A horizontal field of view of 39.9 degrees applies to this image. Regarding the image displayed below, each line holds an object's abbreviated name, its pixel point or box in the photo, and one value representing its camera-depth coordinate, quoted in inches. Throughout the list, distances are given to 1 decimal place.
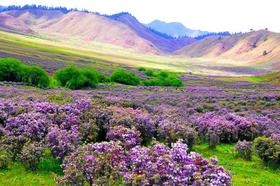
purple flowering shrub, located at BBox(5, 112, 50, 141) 720.3
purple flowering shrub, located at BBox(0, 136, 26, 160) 685.0
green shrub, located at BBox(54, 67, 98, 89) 3061.0
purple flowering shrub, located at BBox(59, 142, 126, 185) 462.6
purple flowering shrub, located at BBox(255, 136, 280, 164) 800.3
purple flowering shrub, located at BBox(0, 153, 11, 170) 650.8
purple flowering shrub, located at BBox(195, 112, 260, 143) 1043.7
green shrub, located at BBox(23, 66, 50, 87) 2898.6
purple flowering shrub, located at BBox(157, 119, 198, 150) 834.8
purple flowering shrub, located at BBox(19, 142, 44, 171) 644.1
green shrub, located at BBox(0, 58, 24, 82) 2979.8
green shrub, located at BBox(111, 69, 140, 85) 3816.4
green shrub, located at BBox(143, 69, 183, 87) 4020.7
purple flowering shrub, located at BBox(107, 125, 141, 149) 624.5
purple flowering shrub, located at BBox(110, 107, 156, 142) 859.4
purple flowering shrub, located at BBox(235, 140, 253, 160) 871.7
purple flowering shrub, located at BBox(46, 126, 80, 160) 657.0
